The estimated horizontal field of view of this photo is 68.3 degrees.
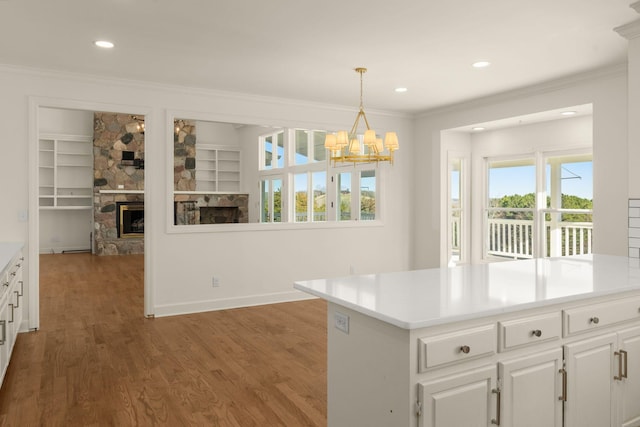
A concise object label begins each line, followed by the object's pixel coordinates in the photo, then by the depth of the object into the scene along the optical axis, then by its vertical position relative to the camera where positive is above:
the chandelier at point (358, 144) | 4.44 +0.63
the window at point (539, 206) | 5.95 +0.05
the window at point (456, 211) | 7.20 -0.01
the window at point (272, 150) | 9.03 +1.18
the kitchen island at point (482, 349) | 1.77 -0.59
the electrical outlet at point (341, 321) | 2.07 -0.50
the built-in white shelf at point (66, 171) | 10.29 +0.87
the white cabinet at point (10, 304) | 2.99 -0.70
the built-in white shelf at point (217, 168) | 10.88 +0.98
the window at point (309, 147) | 8.27 +1.12
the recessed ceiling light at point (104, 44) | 3.77 +1.35
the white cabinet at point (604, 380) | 2.19 -0.83
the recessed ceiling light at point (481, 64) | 4.35 +1.37
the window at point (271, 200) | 8.98 +0.21
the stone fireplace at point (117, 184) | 10.17 +0.57
